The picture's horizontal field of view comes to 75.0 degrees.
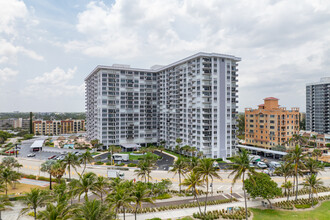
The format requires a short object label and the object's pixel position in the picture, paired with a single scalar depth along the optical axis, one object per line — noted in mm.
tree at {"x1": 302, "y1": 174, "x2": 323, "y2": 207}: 46156
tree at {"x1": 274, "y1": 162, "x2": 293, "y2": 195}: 48750
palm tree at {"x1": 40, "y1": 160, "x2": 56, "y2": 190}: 53922
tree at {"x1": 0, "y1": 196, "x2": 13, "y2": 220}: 31586
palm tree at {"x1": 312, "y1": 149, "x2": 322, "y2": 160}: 81450
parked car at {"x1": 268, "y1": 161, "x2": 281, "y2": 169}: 80838
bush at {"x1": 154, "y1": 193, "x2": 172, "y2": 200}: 49375
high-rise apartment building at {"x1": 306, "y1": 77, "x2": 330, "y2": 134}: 142250
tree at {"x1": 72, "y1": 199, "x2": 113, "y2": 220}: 23750
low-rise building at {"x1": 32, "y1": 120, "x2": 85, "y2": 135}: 196962
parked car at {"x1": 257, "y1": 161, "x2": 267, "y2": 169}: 80875
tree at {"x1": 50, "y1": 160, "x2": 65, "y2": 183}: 51969
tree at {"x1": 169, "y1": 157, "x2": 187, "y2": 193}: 51562
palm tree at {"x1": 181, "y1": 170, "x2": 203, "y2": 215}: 38203
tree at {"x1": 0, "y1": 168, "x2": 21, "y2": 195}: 47056
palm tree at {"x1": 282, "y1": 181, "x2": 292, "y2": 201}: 48894
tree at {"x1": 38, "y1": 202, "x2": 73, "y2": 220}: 23527
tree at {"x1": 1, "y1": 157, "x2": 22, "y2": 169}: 62397
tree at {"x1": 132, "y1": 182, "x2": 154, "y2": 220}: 32031
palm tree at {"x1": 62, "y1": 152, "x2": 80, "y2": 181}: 52531
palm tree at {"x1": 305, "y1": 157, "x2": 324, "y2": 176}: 49000
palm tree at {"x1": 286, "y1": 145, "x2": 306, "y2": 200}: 44656
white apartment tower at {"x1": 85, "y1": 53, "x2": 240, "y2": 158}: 90312
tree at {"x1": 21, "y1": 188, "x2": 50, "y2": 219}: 32700
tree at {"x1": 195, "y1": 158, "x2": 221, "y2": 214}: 38500
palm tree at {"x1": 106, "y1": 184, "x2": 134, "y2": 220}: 28769
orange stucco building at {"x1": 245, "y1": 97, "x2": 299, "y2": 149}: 106188
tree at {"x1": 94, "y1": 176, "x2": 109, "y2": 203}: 34656
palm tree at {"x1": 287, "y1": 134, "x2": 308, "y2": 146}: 95750
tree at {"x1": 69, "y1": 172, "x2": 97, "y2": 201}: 33812
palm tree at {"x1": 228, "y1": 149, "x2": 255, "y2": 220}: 37531
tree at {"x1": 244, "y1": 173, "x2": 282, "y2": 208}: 43000
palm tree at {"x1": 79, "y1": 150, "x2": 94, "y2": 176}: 58281
